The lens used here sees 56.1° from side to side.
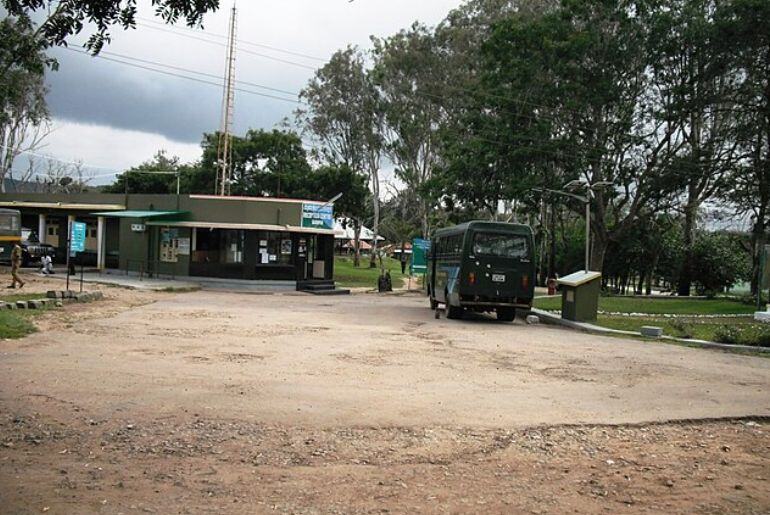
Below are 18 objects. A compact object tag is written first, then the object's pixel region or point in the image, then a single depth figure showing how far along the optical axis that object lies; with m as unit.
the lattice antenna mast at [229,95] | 44.78
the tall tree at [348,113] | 53.56
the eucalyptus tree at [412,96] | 46.41
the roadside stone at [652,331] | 18.25
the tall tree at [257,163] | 58.12
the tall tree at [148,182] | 66.75
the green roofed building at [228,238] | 34.66
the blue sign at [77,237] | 25.88
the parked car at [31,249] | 39.44
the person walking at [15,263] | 25.14
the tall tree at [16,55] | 11.53
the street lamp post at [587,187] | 28.68
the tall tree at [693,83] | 31.02
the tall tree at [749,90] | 29.39
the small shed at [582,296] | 21.48
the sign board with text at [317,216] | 35.44
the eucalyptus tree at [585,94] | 32.12
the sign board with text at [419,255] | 38.66
